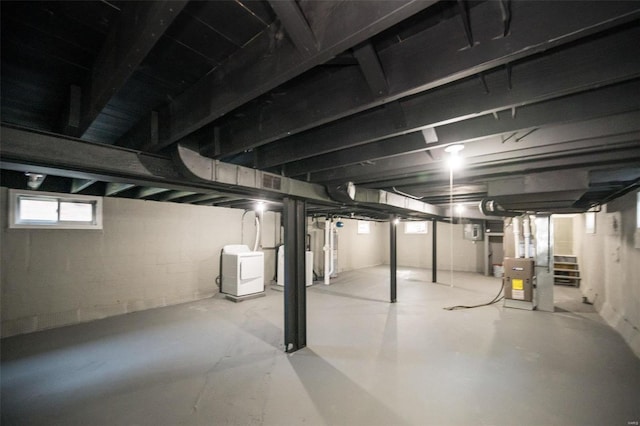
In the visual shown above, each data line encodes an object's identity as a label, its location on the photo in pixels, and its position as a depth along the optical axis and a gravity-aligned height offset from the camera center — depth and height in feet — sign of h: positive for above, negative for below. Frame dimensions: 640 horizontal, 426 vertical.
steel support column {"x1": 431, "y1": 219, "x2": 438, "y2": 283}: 21.89 -3.12
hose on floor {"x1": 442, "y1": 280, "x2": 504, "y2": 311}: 14.51 -5.07
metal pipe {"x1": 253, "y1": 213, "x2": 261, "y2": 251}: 18.08 -1.20
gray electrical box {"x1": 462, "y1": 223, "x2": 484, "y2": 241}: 27.20 -1.41
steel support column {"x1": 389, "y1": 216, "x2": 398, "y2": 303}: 16.07 -1.92
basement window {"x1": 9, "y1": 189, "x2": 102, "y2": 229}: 10.48 +0.23
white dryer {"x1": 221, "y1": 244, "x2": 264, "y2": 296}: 15.93 -3.44
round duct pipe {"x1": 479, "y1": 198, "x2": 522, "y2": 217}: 13.47 +0.53
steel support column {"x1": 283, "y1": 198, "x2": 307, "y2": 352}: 9.27 -2.26
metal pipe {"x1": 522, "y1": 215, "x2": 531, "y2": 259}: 15.25 -0.89
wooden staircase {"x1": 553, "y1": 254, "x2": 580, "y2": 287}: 20.25 -4.02
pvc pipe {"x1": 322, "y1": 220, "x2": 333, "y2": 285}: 19.80 -2.81
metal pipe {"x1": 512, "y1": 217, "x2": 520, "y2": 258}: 15.58 -0.79
